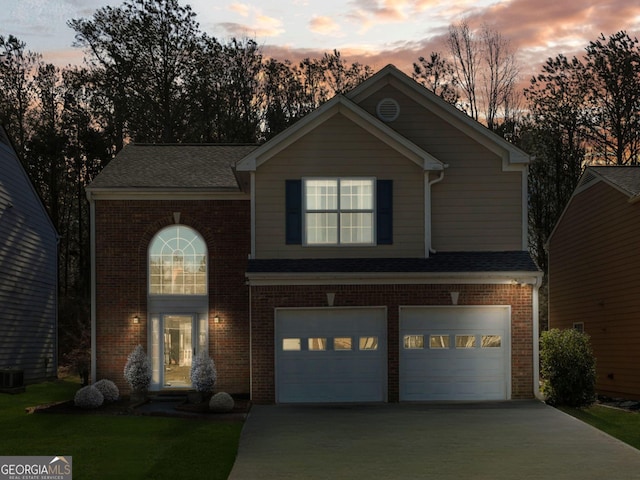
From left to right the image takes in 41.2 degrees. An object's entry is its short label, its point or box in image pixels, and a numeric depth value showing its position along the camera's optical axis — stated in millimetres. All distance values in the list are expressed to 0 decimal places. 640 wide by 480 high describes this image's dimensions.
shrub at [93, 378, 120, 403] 21125
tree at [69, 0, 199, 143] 41031
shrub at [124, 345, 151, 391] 21828
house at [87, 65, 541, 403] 20938
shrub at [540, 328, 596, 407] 20375
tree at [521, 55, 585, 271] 39594
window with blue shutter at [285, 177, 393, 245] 21500
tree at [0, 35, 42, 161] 42562
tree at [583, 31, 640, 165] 38031
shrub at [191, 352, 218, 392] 21000
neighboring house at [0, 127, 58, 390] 26938
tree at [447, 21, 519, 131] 43000
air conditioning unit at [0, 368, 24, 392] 24922
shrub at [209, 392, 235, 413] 18781
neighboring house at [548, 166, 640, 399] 23641
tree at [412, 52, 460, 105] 43031
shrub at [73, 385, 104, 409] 19594
